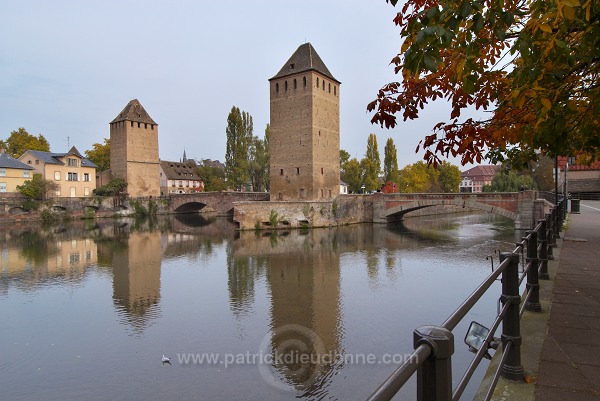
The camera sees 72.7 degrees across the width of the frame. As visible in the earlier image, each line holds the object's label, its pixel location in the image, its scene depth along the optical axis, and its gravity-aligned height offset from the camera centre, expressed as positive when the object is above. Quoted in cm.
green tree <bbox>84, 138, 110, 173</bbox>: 5906 +621
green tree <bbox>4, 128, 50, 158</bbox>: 5309 +750
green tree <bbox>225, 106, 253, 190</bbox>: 4925 +554
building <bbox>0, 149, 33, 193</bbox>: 4050 +274
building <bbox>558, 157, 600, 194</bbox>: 3423 +95
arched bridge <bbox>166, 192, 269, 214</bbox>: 4478 -32
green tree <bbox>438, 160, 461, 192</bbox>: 6331 +221
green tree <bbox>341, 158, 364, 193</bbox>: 5407 +269
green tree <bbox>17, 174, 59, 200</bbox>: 4009 +117
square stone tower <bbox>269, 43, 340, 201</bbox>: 3606 +608
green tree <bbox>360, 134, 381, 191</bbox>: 5369 +393
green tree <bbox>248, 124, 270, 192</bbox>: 5156 +455
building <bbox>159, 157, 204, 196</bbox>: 6141 +298
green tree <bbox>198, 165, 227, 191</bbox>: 5675 +292
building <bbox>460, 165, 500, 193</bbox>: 10175 +354
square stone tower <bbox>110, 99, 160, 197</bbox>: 5138 +620
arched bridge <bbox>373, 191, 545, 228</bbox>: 2828 -84
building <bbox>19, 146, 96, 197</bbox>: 4444 +334
